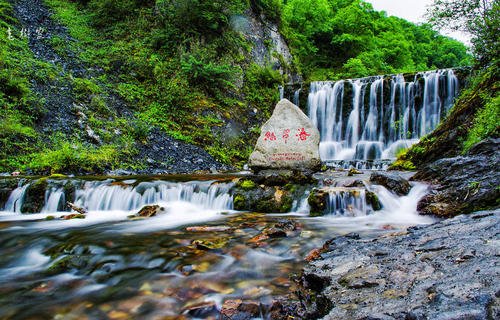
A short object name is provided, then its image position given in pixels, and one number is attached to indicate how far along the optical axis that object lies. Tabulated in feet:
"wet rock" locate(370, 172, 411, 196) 20.03
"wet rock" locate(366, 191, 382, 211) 19.07
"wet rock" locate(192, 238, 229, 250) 12.40
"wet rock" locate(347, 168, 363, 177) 28.13
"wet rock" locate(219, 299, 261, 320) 7.57
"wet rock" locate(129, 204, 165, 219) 20.62
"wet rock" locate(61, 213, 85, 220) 20.16
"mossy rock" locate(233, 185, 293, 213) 21.12
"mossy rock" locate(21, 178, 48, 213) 22.76
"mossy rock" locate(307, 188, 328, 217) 19.43
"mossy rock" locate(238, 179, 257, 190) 22.61
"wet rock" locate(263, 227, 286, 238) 13.65
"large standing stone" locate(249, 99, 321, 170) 26.66
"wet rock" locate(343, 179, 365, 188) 21.03
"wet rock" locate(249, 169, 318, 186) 22.61
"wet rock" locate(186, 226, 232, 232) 15.53
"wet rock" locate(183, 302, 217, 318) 7.80
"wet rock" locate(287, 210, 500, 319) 5.30
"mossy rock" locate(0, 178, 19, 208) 23.16
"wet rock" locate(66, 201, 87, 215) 22.04
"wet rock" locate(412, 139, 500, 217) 14.12
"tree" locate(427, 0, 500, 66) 26.03
